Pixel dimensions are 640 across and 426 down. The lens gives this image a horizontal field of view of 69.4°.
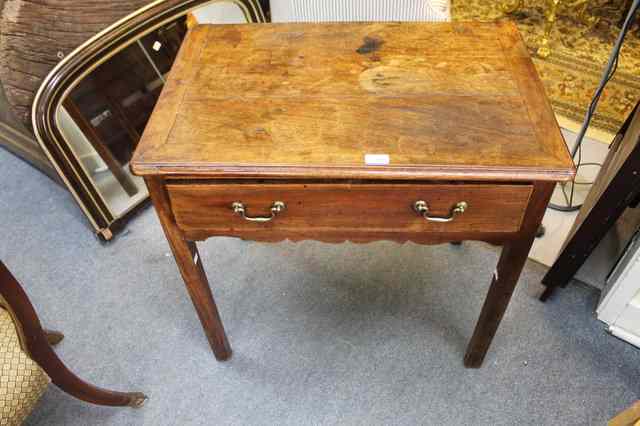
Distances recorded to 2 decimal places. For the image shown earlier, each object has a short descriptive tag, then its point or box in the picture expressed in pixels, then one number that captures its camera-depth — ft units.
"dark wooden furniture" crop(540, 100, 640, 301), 3.47
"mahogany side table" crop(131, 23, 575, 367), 2.64
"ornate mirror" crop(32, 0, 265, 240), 4.37
